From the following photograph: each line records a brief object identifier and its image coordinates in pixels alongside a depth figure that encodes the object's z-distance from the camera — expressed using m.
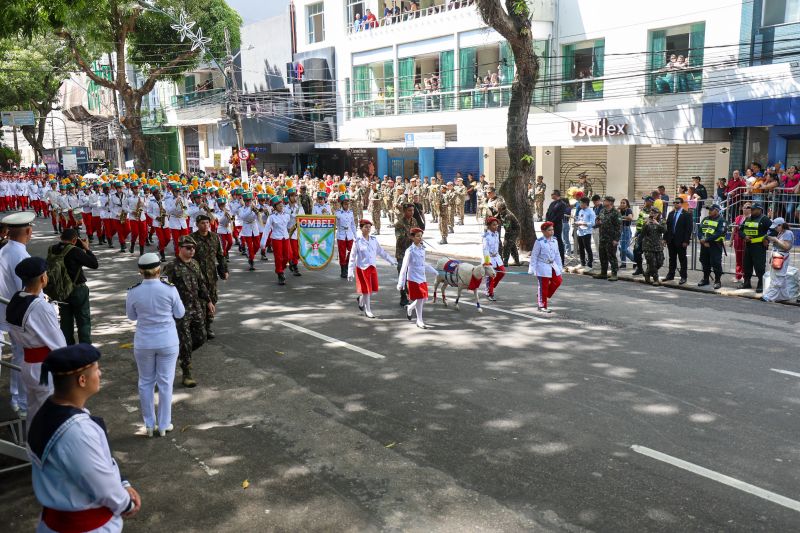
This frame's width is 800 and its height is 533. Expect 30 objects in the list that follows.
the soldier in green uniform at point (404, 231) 13.03
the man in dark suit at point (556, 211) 17.28
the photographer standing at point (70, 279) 9.17
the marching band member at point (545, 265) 12.36
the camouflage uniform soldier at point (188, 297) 8.45
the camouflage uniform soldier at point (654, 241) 15.15
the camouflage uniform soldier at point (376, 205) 26.19
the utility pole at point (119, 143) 45.90
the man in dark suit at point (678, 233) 15.10
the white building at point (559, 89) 23.34
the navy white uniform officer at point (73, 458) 3.51
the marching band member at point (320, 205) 17.02
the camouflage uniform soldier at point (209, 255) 10.65
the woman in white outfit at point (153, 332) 7.02
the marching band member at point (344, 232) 16.09
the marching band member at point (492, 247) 13.12
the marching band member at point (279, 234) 15.53
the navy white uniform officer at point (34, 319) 6.68
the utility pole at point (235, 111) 29.74
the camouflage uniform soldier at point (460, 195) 25.72
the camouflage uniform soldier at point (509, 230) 17.31
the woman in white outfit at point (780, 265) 13.06
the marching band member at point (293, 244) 16.25
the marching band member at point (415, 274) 11.47
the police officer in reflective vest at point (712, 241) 14.52
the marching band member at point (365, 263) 12.10
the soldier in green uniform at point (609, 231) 15.78
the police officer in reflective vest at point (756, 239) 13.74
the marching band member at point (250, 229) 17.66
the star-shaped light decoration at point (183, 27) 29.91
